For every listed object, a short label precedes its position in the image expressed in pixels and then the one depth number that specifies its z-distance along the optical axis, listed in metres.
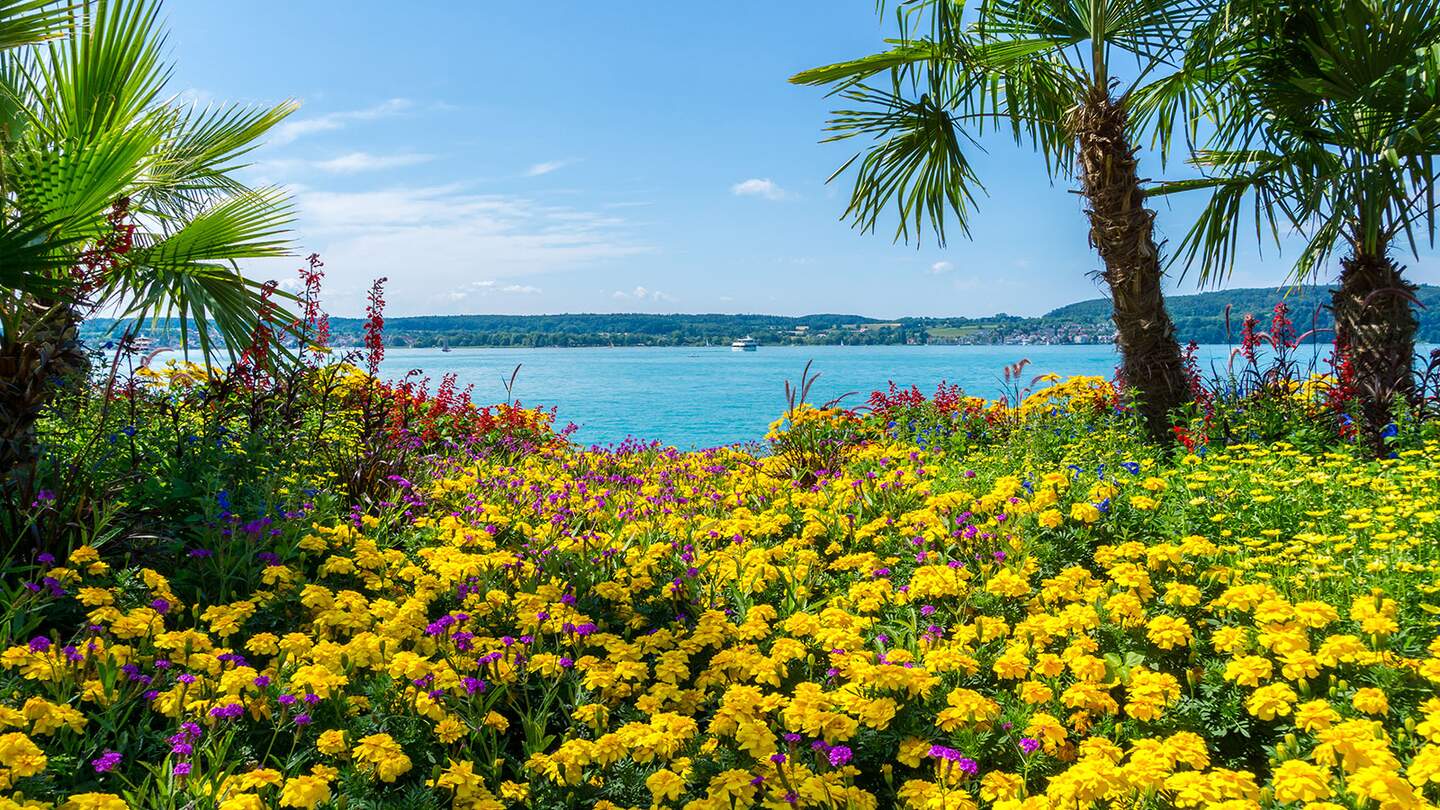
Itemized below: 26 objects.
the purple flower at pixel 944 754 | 2.34
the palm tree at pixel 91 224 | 3.72
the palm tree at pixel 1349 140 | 6.10
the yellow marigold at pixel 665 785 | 2.29
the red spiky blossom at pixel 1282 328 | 7.65
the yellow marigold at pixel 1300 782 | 1.97
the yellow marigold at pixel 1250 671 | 2.53
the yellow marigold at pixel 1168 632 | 2.81
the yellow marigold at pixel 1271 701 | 2.39
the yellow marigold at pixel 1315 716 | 2.27
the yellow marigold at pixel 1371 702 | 2.30
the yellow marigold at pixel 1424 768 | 1.96
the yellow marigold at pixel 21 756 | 2.13
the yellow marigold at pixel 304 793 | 2.10
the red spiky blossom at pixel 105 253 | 3.92
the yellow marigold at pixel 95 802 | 2.05
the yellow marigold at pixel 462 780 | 2.30
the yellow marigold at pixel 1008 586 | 3.28
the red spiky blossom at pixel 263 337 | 4.43
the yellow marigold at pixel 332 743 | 2.39
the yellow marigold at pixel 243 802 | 2.05
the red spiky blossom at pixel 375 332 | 5.49
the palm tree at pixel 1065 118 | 7.10
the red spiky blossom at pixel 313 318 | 5.14
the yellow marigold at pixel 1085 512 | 3.90
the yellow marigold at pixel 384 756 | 2.32
